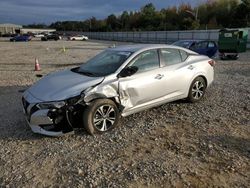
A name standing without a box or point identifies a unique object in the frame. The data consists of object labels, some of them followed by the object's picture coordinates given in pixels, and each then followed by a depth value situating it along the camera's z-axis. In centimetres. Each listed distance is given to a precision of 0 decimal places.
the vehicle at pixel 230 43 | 1268
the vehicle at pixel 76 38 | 4792
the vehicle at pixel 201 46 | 1131
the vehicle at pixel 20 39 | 4258
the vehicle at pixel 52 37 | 4552
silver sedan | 335
